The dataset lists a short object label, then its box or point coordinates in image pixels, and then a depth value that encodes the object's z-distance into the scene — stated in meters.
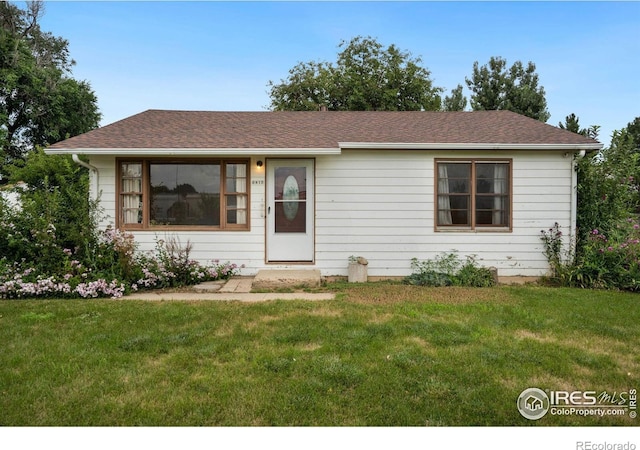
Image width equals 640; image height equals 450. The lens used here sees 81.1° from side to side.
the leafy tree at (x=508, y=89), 19.61
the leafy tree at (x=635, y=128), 25.61
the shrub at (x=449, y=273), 6.70
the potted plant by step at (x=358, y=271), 7.05
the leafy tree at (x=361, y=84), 20.62
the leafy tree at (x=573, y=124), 12.11
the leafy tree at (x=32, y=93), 17.97
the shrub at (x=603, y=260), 6.33
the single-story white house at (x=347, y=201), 7.24
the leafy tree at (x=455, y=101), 23.14
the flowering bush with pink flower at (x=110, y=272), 5.64
